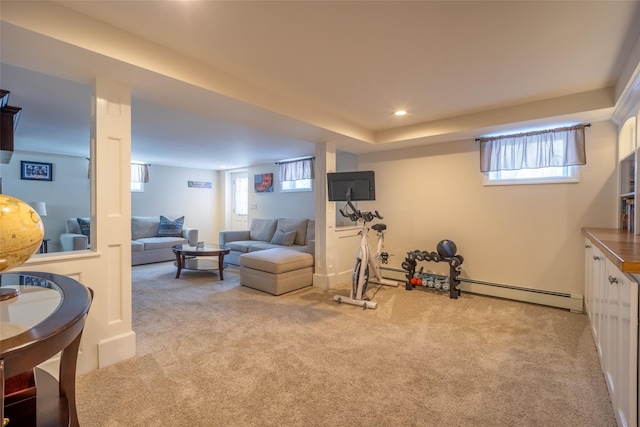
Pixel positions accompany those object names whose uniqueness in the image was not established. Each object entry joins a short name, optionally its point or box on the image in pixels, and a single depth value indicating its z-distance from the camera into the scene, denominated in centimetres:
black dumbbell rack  380
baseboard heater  331
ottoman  391
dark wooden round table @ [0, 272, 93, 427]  77
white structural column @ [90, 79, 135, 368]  210
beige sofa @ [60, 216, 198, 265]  518
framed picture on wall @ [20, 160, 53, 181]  547
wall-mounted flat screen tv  359
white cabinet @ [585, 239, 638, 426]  129
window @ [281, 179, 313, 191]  633
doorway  787
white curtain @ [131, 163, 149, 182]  677
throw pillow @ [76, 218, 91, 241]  554
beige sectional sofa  560
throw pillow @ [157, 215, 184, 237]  656
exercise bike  350
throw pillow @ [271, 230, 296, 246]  559
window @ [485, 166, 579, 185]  336
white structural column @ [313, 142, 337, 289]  420
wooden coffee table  479
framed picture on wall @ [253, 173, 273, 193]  704
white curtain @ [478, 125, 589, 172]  325
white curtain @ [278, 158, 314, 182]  603
